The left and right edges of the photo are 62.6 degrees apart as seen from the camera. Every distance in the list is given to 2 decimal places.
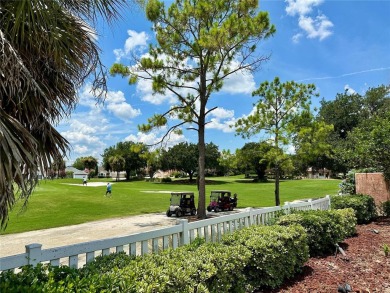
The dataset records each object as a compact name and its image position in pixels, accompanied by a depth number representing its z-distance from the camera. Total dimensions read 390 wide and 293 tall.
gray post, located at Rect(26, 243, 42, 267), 2.88
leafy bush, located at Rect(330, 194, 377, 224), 10.08
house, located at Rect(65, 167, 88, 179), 95.24
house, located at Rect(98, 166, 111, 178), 99.41
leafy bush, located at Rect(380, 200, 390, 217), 11.98
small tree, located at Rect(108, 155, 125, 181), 66.56
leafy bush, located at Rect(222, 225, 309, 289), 4.45
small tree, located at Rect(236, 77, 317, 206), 16.73
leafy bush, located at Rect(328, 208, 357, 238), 7.46
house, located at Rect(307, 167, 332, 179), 65.81
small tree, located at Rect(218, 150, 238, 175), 17.15
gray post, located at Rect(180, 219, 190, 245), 4.71
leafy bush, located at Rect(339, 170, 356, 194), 15.82
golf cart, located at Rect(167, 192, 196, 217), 15.75
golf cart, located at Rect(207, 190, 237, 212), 18.19
